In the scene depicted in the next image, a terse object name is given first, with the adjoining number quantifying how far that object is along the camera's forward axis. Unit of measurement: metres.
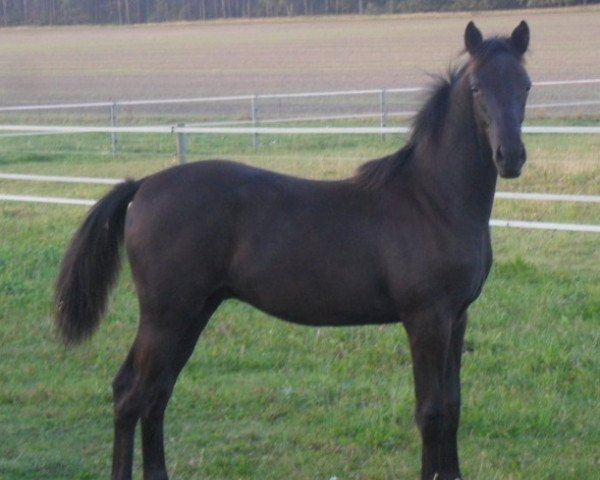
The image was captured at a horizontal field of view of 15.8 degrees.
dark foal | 8.79
